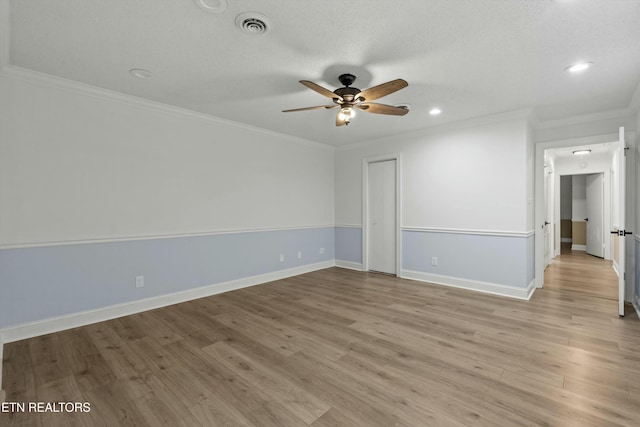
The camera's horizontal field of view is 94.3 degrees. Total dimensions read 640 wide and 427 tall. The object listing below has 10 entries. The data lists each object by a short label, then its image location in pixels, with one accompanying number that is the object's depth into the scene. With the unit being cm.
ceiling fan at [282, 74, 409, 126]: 255
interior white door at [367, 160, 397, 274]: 530
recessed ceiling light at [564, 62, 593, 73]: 259
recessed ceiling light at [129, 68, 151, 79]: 276
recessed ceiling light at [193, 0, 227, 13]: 184
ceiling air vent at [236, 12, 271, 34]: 198
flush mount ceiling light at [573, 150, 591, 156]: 614
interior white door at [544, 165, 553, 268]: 586
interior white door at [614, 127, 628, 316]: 324
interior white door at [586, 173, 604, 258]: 677
